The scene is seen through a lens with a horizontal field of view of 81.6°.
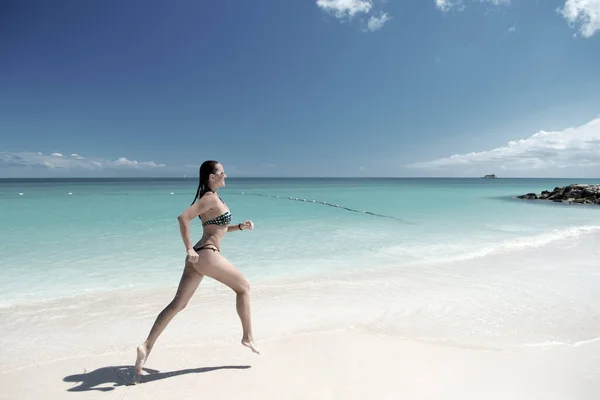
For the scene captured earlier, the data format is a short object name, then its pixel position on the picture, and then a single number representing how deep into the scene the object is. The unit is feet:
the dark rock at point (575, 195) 101.86
